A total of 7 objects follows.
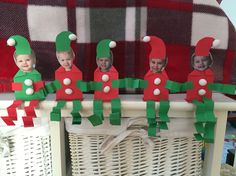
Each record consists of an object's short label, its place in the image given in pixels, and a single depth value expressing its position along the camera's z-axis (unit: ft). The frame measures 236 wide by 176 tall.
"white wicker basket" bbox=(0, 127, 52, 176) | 2.27
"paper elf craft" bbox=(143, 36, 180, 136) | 2.04
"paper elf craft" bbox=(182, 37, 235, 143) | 2.03
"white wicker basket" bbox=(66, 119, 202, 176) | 2.26
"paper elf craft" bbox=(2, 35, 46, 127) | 2.07
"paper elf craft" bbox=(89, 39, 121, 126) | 2.06
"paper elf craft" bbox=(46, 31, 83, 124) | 2.05
